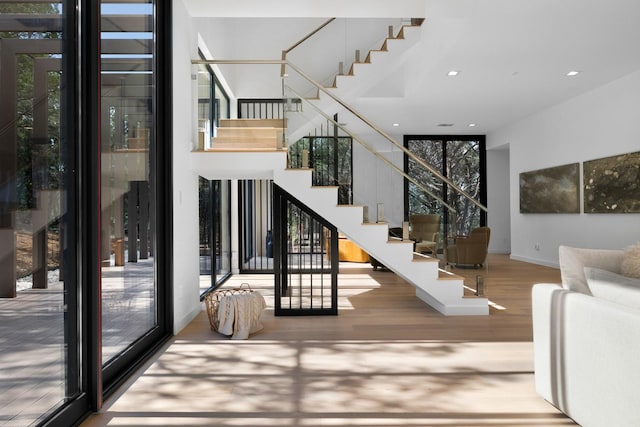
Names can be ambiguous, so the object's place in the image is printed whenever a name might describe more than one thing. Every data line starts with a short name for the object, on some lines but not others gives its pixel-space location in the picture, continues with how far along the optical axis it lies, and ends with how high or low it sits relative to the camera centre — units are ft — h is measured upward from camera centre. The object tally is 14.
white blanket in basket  13.96 -2.97
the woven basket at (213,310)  14.46 -2.90
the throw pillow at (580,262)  8.71 -0.90
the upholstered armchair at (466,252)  17.34 -1.42
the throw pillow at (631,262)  8.39 -0.88
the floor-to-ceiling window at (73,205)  6.47 +0.34
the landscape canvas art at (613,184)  22.67 +1.75
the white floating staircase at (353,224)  16.52 -0.18
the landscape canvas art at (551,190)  27.50 +1.84
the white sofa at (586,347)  6.56 -2.19
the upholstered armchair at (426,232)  18.56 -0.63
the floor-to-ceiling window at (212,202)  19.19 +0.95
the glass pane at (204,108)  17.68 +4.96
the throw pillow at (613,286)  7.13 -1.18
